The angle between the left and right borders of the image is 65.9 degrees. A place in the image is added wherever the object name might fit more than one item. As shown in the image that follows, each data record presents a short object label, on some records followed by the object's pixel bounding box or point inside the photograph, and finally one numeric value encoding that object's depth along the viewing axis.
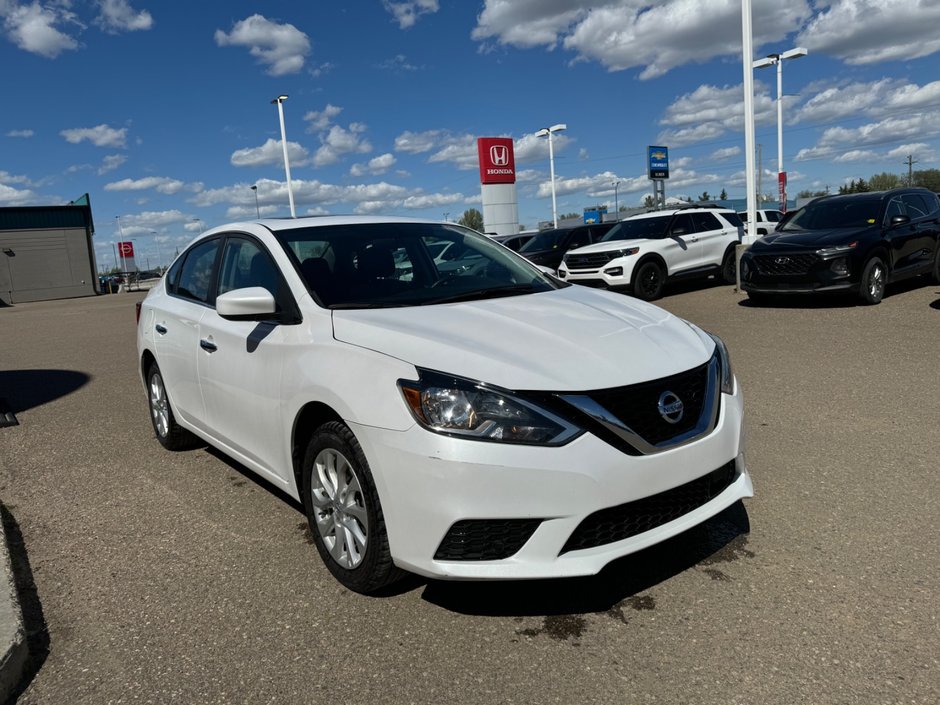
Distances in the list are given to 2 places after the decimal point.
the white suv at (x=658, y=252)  14.10
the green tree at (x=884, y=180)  93.88
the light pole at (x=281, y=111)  33.09
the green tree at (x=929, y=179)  86.19
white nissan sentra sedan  2.56
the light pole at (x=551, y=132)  43.64
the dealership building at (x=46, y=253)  41.56
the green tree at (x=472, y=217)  105.53
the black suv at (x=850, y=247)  10.80
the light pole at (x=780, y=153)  37.41
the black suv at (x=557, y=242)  18.59
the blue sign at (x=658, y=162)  39.72
